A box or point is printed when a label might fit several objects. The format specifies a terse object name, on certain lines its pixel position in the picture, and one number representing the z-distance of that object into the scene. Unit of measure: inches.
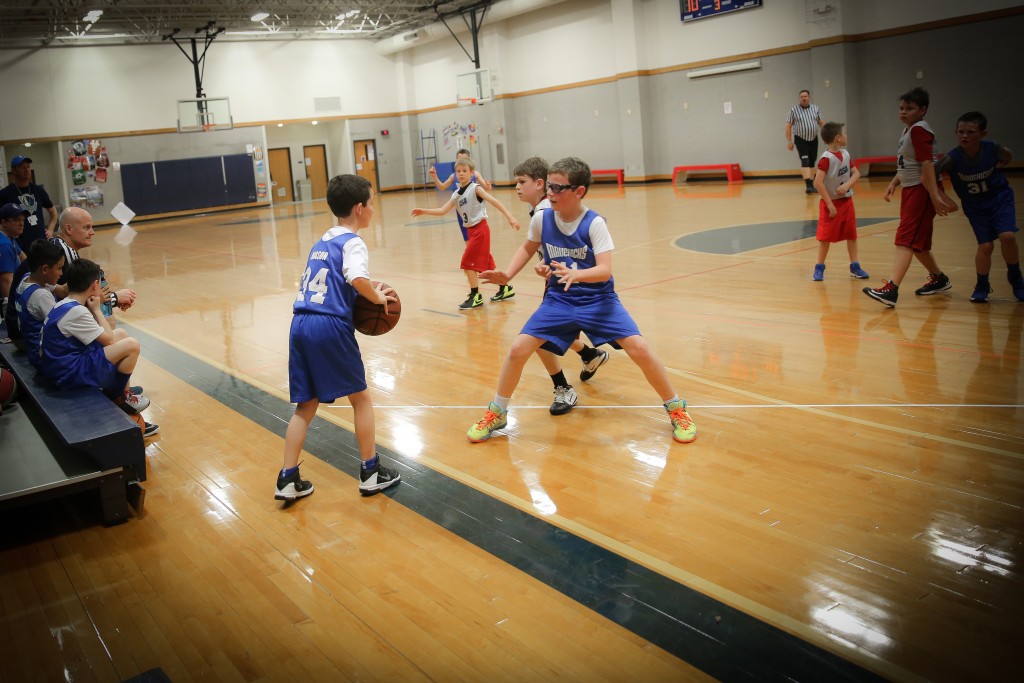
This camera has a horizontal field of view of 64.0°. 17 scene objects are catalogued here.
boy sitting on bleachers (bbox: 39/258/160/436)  175.3
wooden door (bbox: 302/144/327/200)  1221.7
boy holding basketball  147.7
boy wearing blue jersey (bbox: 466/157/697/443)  167.0
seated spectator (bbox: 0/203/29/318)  264.2
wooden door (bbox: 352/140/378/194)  1209.4
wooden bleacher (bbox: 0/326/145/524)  142.8
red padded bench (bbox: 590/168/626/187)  903.7
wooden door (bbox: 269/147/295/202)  1190.9
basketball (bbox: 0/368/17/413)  188.7
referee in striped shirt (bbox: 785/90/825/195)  646.5
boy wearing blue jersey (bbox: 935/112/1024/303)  252.8
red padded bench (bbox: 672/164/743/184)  807.1
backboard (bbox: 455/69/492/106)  1023.0
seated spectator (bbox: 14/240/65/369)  187.8
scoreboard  764.6
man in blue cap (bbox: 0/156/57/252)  279.4
